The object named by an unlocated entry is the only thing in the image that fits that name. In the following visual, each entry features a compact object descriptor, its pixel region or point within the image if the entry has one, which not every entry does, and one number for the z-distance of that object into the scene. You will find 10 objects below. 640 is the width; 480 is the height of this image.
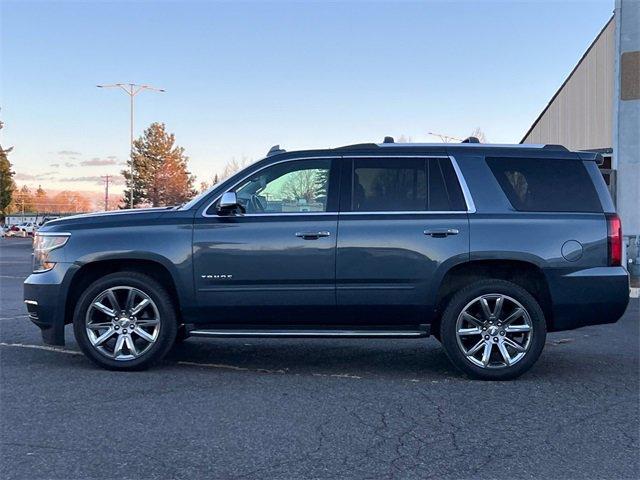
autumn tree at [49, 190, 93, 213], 173.38
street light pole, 48.19
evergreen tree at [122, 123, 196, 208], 91.44
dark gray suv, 6.17
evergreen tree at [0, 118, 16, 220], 92.75
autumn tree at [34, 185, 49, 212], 176.50
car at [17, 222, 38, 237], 70.86
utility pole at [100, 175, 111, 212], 120.38
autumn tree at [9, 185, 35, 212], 153.12
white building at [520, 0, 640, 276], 17.05
